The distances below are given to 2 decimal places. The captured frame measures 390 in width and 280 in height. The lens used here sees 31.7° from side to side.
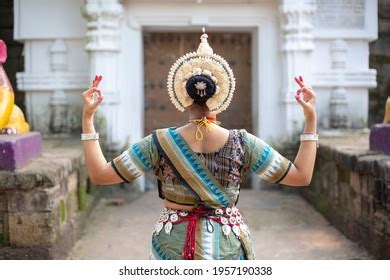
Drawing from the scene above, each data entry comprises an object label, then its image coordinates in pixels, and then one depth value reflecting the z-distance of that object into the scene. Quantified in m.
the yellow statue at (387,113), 5.55
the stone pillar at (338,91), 7.92
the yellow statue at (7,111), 5.12
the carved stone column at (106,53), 7.57
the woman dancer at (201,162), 2.64
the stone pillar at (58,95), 7.93
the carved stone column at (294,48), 7.67
